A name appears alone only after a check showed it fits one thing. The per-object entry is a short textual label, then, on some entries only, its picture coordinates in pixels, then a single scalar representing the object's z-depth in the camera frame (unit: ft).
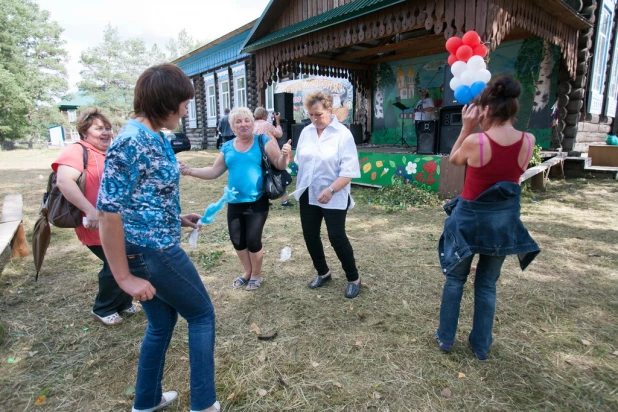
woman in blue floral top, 4.41
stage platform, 21.81
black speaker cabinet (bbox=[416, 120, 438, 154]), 24.54
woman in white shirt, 9.50
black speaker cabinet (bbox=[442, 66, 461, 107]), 23.60
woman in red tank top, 6.36
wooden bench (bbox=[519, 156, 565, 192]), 22.20
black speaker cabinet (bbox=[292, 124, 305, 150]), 34.32
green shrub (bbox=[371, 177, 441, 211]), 20.98
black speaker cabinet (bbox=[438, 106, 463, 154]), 23.16
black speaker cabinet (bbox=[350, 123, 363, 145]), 40.89
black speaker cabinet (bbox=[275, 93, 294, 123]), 35.27
